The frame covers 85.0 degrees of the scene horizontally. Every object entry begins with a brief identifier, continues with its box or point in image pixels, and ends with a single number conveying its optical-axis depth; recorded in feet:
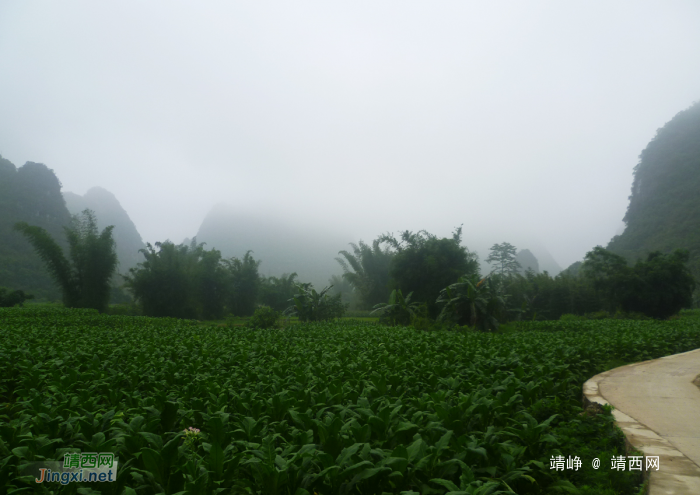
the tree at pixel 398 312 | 59.41
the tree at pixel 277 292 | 119.65
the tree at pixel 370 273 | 112.27
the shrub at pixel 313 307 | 68.64
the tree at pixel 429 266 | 72.74
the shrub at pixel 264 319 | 58.65
